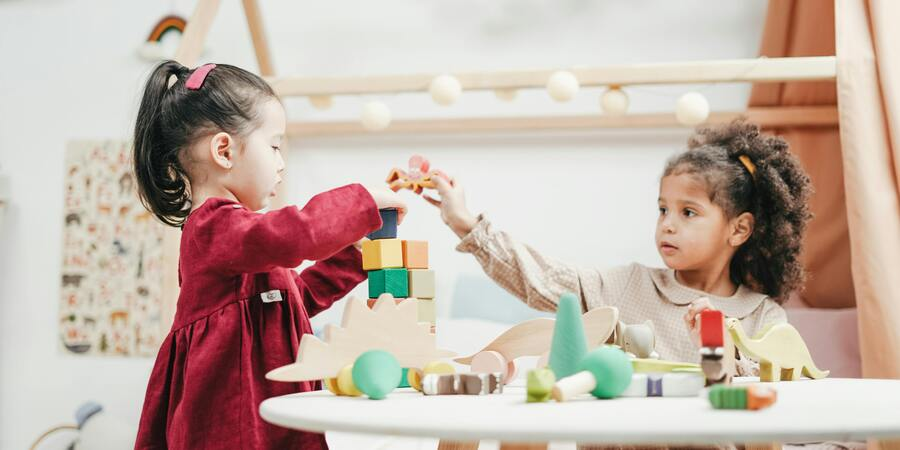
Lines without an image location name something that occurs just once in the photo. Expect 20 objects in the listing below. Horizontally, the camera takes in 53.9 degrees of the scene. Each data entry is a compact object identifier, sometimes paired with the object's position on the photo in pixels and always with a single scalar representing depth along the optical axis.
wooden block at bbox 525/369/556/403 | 0.68
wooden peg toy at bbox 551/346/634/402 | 0.69
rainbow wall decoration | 2.29
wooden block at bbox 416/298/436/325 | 0.98
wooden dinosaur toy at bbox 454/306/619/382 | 0.86
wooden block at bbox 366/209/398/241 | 1.00
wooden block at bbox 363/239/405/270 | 0.97
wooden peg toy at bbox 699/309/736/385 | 0.75
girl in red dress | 0.89
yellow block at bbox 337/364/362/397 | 0.77
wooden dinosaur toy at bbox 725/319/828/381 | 0.87
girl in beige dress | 1.43
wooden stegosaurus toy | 0.77
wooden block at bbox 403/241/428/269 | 0.99
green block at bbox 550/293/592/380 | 0.76
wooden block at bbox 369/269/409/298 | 0.97
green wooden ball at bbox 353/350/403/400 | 0.74
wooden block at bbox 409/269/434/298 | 0.98
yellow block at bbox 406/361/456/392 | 0.83
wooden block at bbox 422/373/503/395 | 0.78
